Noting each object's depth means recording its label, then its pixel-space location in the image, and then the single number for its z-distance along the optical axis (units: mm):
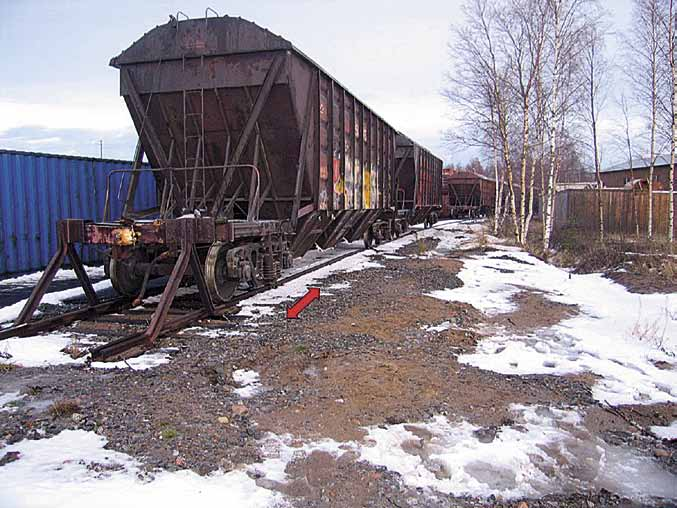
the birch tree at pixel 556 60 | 16938
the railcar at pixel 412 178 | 21422
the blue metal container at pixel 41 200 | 10234
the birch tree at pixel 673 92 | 15141
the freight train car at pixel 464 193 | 44125
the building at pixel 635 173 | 43469
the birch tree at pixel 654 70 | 18125
